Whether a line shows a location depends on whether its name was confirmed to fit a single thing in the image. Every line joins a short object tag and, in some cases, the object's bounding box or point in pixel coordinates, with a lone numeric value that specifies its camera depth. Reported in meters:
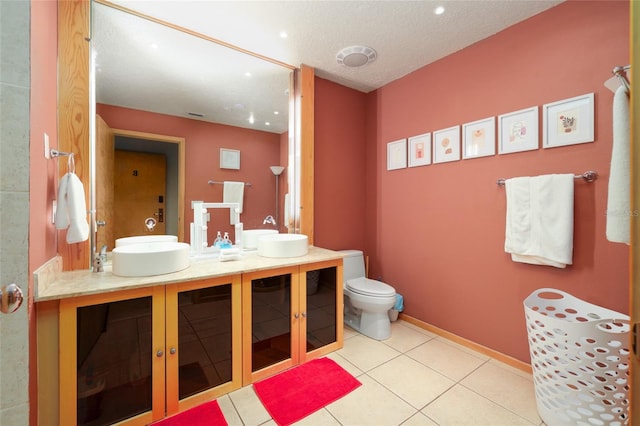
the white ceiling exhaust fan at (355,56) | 2.21
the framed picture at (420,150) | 2.46
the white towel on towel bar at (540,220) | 1.66
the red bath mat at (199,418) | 1.44
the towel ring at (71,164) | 1.46
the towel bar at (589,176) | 1.60
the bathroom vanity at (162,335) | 1.25
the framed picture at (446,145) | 2.25
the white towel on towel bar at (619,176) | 1.14
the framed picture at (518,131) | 1.84
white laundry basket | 1.25
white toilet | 2.27
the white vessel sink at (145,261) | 1.46
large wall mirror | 1.72
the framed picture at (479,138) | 2.04
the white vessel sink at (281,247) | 2.01
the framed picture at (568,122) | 1.62
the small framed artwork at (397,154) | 2.66
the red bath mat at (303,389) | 1.54
